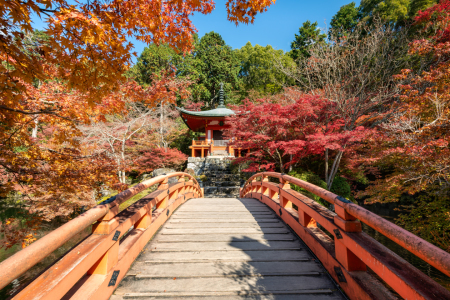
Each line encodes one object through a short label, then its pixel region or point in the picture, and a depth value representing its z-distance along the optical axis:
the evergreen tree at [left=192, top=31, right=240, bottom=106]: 23.95
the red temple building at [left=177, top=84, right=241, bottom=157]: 15.27
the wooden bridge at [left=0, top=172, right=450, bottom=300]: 1.13
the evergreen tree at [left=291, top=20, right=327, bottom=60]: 23.52
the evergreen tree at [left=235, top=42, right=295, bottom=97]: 22.28
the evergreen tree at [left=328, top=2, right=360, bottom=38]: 21.38
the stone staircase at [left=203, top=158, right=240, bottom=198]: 10.43
